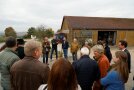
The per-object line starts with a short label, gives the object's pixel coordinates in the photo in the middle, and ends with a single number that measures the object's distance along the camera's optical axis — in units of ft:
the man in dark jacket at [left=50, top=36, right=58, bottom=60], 20.52
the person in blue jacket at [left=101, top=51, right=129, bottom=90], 5.27
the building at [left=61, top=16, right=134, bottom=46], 43.91
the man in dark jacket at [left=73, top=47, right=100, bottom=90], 6.39
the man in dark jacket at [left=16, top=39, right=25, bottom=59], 8.41
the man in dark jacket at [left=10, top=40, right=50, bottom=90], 4.57
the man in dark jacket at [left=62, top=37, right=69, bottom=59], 21.43
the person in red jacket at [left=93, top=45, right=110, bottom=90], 7.10
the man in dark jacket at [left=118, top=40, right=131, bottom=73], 8.86
